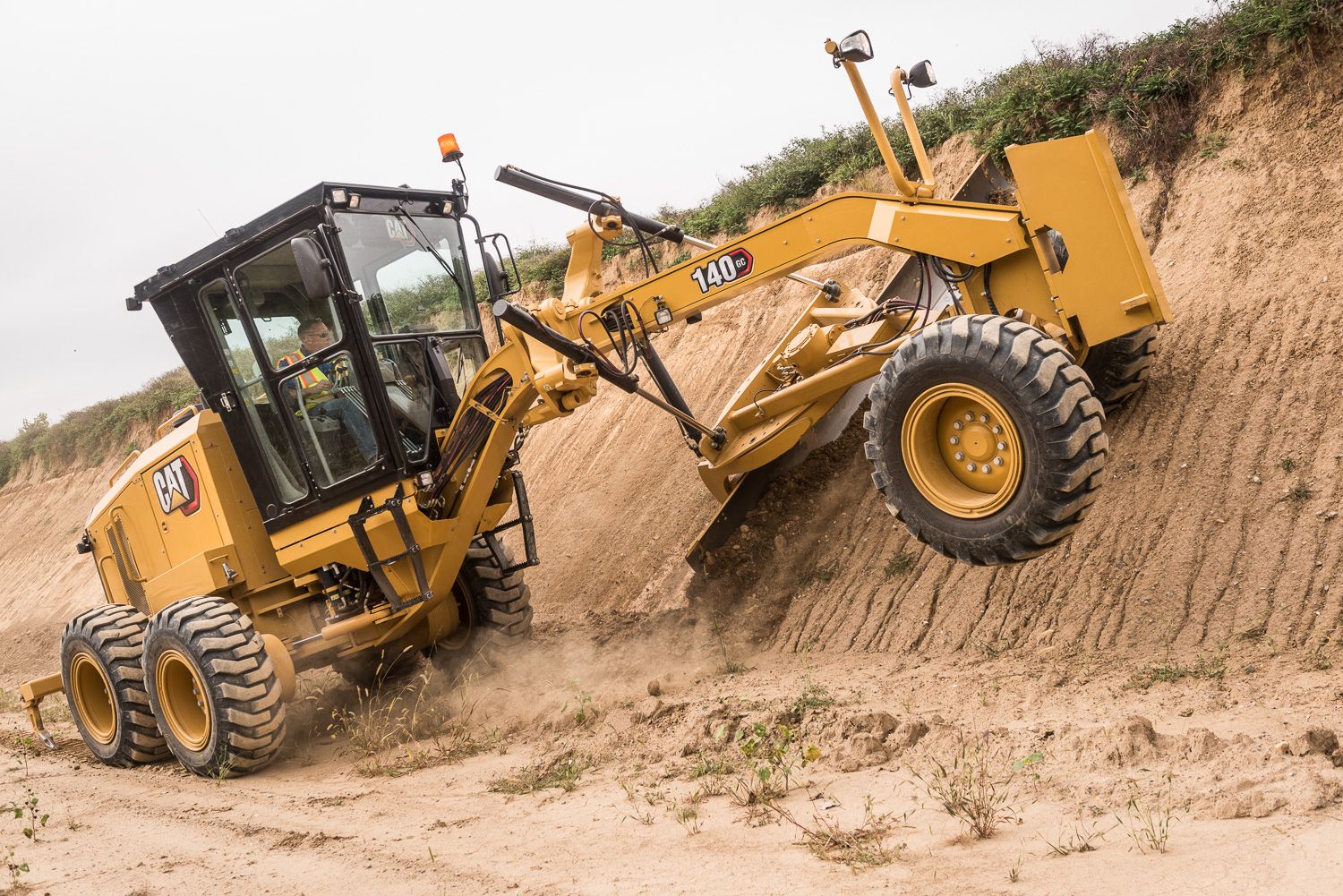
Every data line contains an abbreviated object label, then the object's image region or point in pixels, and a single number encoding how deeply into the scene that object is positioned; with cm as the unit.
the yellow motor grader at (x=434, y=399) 495
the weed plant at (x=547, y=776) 527
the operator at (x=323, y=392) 677
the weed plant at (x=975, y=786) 370
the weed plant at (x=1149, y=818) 328
